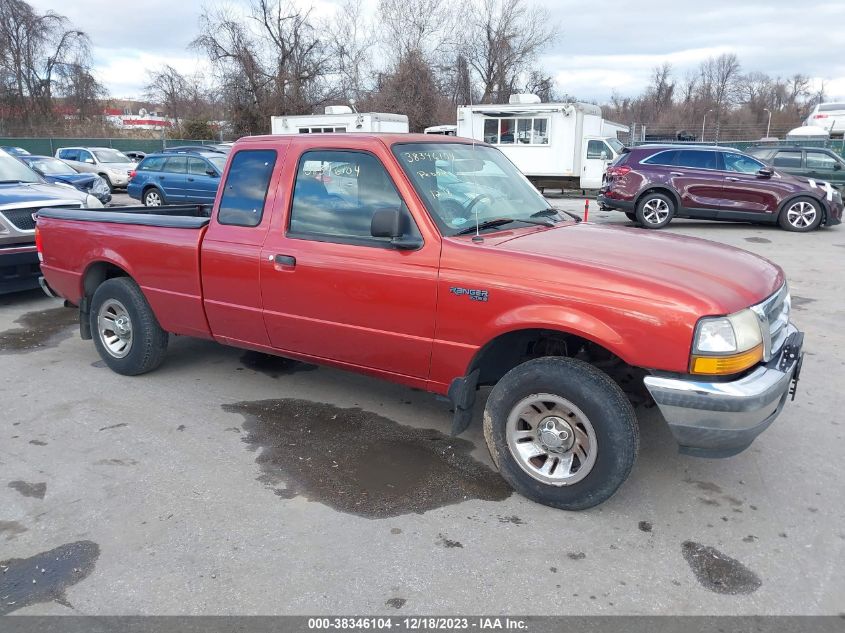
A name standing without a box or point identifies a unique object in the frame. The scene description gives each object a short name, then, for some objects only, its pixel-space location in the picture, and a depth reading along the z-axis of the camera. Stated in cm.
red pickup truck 308
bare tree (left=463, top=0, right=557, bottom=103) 4334
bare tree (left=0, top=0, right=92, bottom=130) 3925
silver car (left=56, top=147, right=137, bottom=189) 2270
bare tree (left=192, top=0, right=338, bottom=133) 4025
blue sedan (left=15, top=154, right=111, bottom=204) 1593
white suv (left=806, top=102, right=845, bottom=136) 2938
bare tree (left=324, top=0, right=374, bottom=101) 4156
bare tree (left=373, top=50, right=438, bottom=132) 3909
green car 1563
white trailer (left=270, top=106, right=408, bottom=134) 2245
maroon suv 1319
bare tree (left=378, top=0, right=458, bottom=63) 4019
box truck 2186
